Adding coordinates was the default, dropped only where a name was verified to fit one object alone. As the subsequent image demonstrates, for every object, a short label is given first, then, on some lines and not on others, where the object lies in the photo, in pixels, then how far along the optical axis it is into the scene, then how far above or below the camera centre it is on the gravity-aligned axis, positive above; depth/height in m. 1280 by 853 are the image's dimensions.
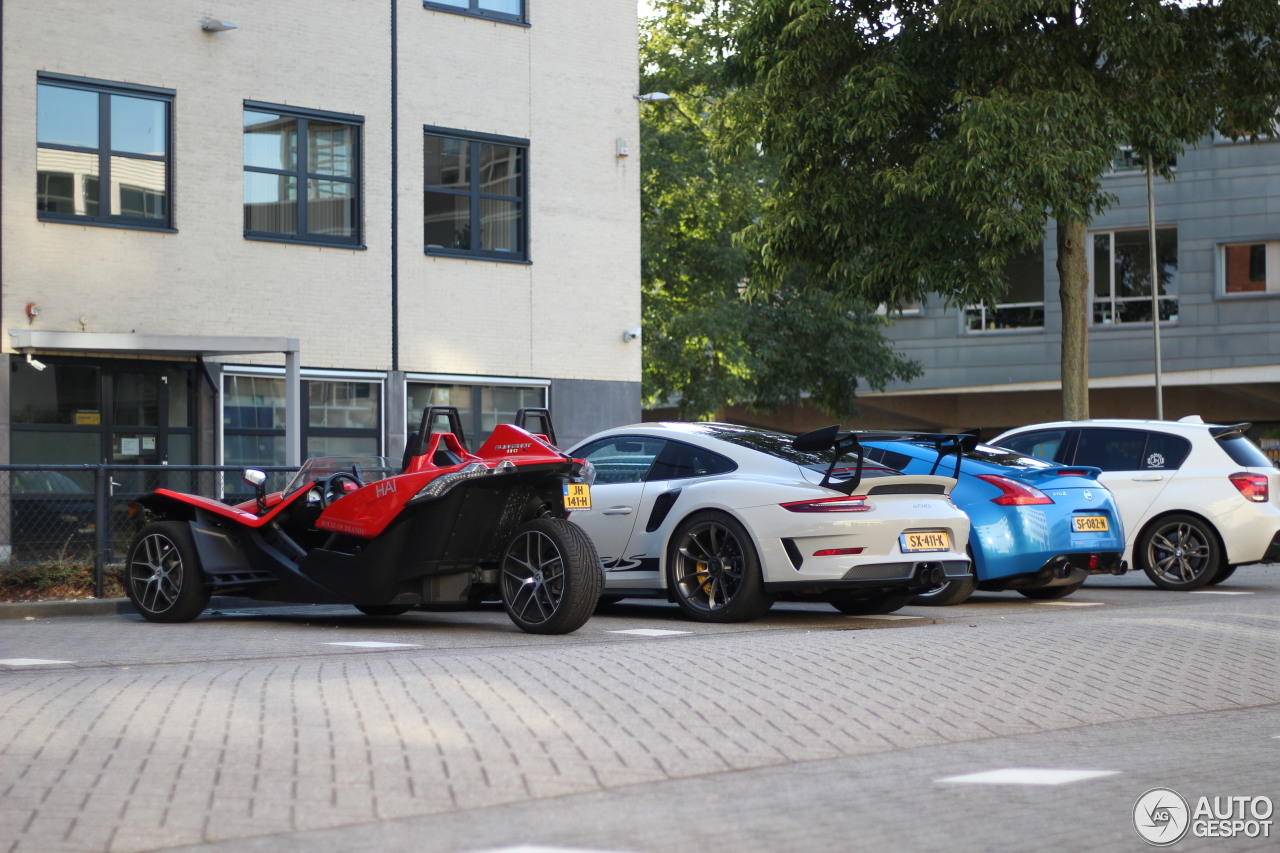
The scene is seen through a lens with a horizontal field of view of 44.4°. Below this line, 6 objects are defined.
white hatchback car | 14.82 -0.73
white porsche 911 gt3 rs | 10.38 -0.71
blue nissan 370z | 12.34 -0.81
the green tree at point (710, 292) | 36.12 +3.10
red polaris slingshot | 10.11 -0.78
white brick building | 18.22 +2.60
